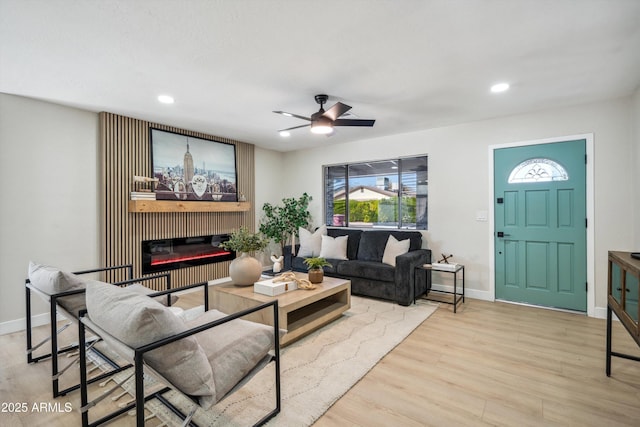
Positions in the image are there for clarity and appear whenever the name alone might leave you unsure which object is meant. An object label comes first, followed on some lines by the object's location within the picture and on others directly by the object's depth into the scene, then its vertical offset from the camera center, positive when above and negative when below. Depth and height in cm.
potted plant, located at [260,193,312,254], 588 -15
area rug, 194 -126
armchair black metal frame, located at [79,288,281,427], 128 -81
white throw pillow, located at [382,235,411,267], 436 -56
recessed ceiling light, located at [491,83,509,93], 307 +125
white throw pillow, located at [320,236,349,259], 487 -58
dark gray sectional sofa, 400 -80
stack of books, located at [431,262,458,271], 394 -73
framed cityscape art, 450 +71
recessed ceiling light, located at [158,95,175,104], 339 +127
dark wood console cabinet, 186 -57
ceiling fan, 313 +95
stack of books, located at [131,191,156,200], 414 +24
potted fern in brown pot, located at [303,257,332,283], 347 -67
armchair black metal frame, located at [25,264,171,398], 203 -72
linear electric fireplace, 443 -63
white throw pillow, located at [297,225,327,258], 519 -53
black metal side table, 389 -120
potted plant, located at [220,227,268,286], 320 -52
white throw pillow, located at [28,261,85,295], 208 -47
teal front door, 370 -19
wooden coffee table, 284 -93
